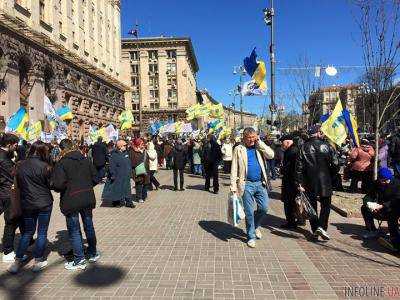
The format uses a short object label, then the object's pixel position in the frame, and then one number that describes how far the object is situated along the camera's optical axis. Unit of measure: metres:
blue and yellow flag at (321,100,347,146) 9.80
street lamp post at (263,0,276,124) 20.28
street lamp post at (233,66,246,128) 33.36
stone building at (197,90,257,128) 118.26
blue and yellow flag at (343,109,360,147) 10.45
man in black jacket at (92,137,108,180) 15.99
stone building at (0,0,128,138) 28.05
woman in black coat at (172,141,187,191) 14.33
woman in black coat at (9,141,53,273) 5.91
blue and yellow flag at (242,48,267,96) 17.11
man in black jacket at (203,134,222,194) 13.83
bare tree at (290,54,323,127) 25.78
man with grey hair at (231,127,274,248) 7.11
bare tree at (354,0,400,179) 10.69
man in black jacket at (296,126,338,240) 7.30
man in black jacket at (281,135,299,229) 8.16
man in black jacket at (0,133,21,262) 6.31
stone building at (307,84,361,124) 27.01
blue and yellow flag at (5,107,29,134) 15.70
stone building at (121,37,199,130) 85.81
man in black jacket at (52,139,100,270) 5.83
